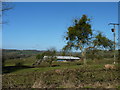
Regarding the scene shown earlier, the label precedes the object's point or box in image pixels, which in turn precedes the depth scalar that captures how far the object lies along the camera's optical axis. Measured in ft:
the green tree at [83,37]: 42.49
